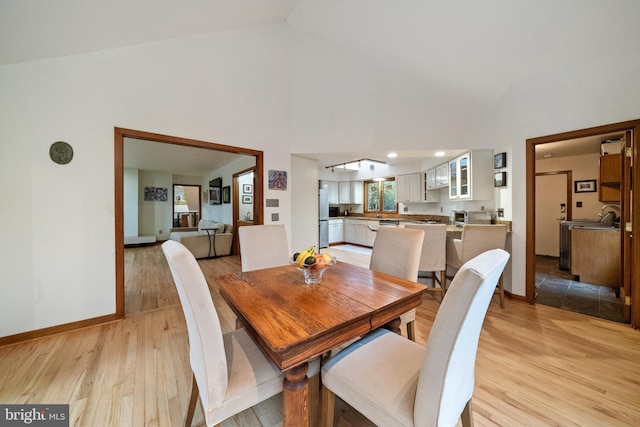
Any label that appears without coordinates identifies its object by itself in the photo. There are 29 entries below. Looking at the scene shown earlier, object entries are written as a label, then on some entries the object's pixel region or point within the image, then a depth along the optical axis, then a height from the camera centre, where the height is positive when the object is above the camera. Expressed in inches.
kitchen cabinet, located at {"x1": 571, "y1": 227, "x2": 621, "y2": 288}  124.8 -24.9
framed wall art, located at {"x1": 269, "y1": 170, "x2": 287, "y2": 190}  138.8 +19.2
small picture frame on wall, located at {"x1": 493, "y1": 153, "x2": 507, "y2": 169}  121.3 +26.0
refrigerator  250.4 -6.1
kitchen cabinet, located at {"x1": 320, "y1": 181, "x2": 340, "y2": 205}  280.5 +24.6
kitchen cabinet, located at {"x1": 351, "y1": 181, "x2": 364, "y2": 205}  282.5 +24.3
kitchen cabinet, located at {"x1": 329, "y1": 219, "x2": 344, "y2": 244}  269.7 -21.8
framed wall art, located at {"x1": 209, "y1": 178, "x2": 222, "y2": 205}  284.1 +26.1
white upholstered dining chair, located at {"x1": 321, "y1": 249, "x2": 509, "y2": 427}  29.3 -26.5
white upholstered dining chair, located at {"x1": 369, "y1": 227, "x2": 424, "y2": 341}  69.7 -13.3
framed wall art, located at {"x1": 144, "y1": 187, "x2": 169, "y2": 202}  297.1 +24.0
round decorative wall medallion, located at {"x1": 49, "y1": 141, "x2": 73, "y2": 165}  83.4 +21.8
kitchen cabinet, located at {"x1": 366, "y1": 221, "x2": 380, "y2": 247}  244.5 -23.7
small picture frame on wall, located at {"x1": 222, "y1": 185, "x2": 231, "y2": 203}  258.9 +20.6
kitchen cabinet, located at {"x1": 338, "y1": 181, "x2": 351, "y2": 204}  286.0 +24.3
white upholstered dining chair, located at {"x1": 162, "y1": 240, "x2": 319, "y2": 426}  35.3 -23.6
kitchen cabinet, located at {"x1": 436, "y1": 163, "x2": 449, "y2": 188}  167.3 +26.2
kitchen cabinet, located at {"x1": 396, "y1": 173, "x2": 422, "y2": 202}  216.2 +21.9
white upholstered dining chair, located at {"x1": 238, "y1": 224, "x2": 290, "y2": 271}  80.8 -12.2
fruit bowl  54.7 -13.9
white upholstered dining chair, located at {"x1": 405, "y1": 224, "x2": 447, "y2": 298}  109.1 -18.0
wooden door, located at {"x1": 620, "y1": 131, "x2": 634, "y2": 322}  91.1 -4.4
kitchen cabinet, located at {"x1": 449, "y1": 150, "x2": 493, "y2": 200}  131.5 +20.3
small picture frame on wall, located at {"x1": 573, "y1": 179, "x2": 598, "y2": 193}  178.5 +18.3
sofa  205.5 -24.1
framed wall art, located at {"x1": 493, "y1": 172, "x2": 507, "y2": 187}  121.9 +16.2
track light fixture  210.4 +43.5
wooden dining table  37.3 -18.3
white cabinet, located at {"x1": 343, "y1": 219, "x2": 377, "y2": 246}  250.4 -22.7
